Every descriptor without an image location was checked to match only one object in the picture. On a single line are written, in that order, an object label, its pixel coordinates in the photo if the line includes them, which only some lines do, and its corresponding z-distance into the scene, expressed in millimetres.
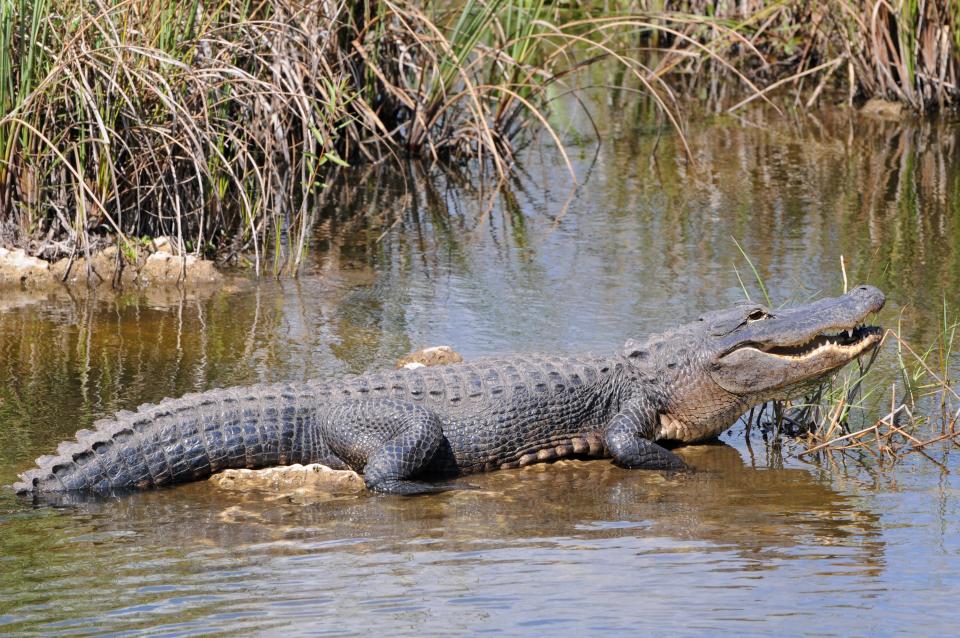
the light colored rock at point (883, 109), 24375
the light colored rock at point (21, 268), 14531
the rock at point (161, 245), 15016
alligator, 9445
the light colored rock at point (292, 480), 9445
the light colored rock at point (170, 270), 14812
